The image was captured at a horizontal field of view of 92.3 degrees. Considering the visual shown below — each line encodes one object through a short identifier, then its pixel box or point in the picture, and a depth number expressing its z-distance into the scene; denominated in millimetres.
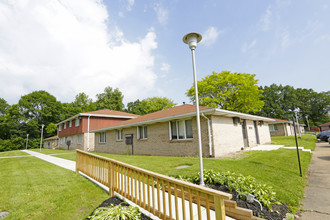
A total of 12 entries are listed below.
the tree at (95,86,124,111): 47000
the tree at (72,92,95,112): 48875
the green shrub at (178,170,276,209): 3375
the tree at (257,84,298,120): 57262
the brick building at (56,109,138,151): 22156
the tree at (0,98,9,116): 49406
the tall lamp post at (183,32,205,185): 4341
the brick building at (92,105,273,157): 10039
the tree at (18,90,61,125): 41619
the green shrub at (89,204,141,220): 2611
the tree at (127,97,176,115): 44719
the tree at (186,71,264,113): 27453
